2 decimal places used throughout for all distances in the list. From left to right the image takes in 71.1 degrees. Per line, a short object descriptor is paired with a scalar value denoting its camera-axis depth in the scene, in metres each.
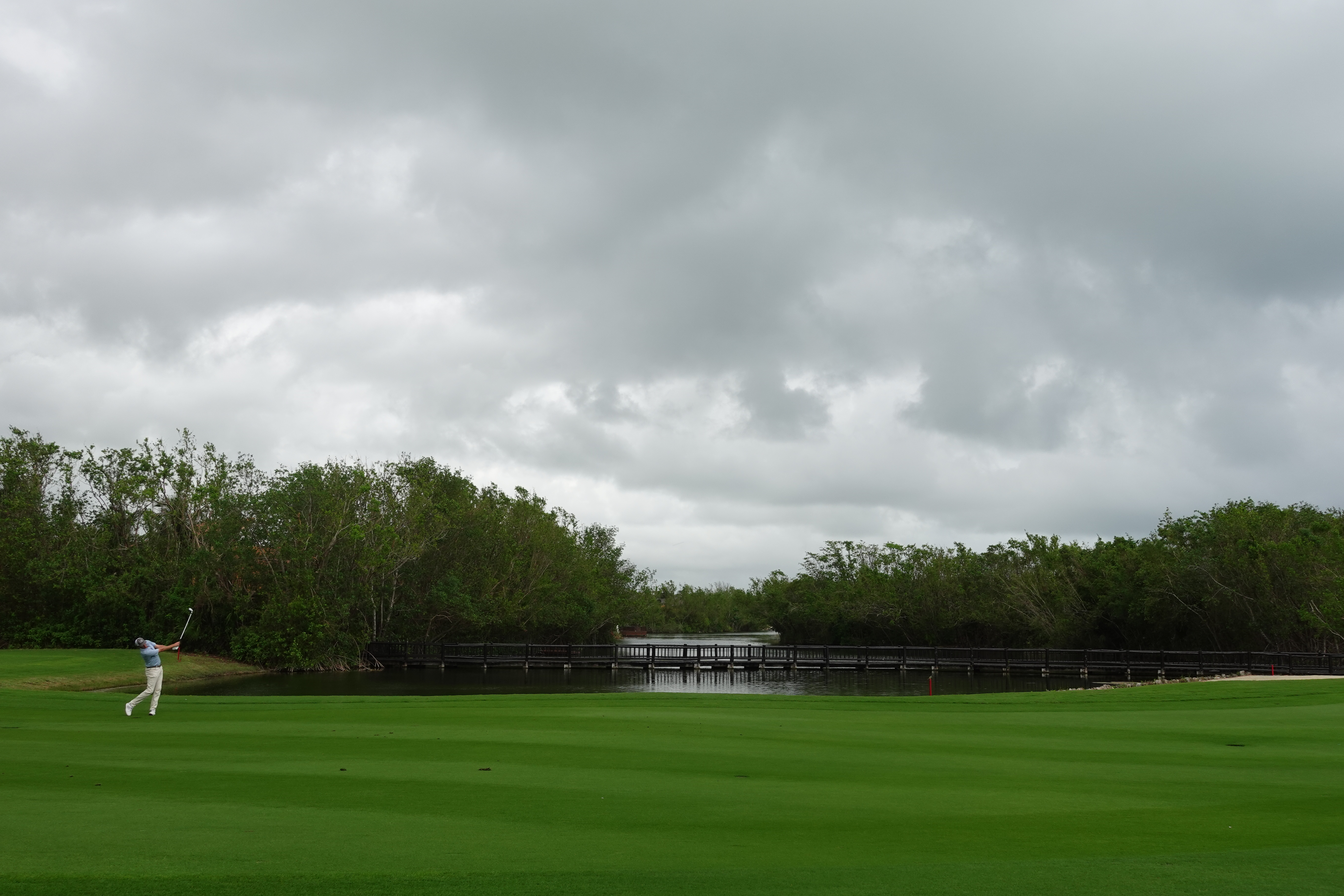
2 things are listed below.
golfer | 18.77
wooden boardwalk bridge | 54.34
